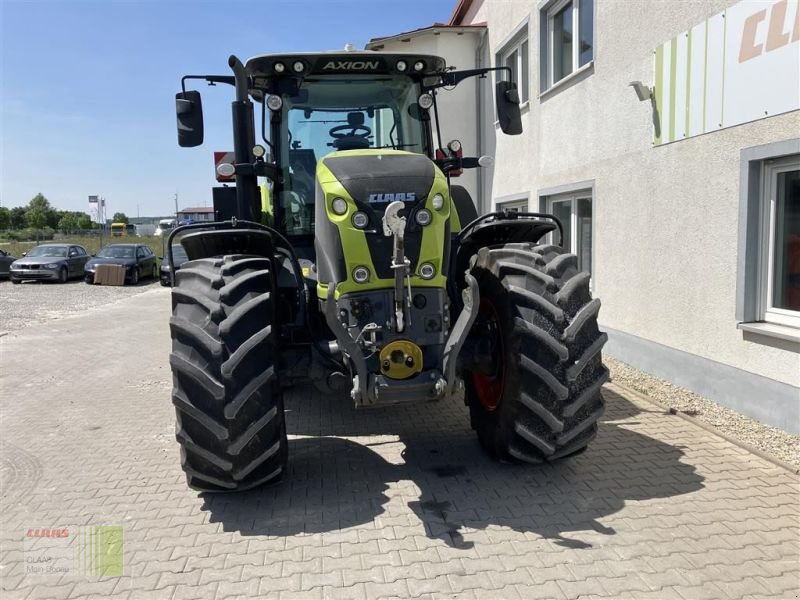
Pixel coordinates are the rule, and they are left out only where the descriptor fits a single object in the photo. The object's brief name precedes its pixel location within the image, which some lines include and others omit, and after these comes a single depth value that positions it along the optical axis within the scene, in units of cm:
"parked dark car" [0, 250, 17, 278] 2216
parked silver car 2052
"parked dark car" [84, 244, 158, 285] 2083
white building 471
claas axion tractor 337
